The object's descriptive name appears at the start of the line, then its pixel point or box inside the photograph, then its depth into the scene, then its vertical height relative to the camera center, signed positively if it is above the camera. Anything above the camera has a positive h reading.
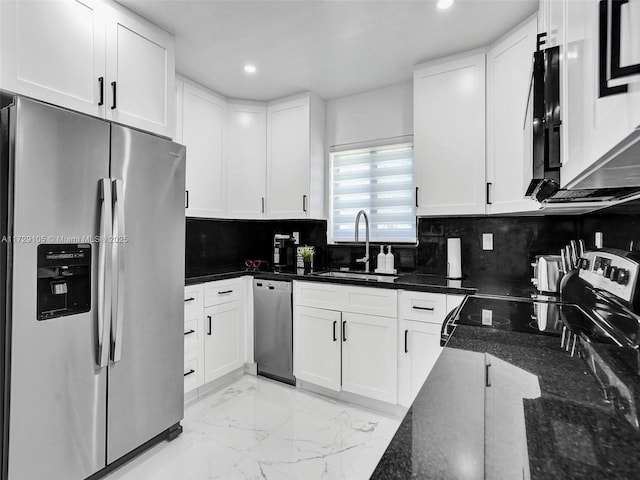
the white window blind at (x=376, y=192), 2.92 +0.48
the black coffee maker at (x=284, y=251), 3.34 -0.08
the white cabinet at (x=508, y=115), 1.94 +0.81
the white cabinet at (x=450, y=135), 2.26 +0.77
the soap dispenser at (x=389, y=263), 2.82 -0.16
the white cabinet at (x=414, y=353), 2.15 -0.72
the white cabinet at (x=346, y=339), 2.31 -0.71
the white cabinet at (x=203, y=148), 2.67 +0.81
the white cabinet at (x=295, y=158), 2.98 +0.79
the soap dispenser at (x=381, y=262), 2.84 -0.15
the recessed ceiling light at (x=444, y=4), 1.82 +1.33
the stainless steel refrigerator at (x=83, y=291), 1.34 -0.23
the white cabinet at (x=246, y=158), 3.09 +0.80
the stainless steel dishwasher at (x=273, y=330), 2.74 -0.73
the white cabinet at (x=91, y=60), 1.46 +0.94
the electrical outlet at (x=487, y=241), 2.48 +0.02
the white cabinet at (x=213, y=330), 2.43 -0.69
